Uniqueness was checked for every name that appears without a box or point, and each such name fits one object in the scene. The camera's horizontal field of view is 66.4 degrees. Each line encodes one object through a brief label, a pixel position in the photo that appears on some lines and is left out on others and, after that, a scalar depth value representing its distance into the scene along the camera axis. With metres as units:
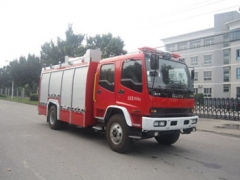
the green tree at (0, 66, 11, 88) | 42.83
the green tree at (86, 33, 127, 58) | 19.52
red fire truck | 4.60
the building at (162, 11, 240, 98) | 30.91
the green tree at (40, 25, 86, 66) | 22.74
